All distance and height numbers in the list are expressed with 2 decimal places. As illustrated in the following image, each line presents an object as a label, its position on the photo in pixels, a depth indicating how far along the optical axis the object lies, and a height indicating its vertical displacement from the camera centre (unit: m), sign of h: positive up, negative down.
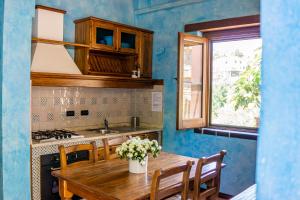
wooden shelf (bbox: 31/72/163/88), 3.37 +0.11
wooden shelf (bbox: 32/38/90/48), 3.47 +0.56
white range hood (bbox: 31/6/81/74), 3.50 +0.49
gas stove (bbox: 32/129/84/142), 3.27 -0.53
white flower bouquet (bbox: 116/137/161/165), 2.36 -0.47
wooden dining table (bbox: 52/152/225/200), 1.97 -0.66
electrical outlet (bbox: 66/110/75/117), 4.03 -0.32
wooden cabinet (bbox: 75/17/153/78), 3.95 +0.57
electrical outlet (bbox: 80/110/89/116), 4.20 -0.32
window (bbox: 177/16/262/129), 3.87 +0.19
